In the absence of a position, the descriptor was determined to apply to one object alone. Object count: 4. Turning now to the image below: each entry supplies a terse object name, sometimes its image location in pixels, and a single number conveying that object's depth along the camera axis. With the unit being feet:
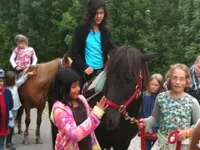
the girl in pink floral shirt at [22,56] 30.53
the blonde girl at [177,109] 13.17
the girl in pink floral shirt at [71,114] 11.84
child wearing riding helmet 21.63
